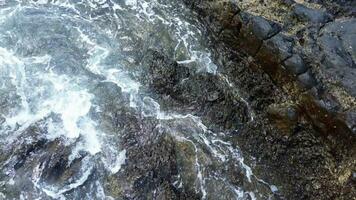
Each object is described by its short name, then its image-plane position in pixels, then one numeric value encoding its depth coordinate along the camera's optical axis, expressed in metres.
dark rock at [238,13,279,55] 12.58
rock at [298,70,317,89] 11.81
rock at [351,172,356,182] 10.85
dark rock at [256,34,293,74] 12.27
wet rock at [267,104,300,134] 11.80
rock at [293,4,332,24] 12.50
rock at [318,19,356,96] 11.56
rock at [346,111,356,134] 11.00
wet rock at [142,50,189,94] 12.48
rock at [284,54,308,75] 12.02
